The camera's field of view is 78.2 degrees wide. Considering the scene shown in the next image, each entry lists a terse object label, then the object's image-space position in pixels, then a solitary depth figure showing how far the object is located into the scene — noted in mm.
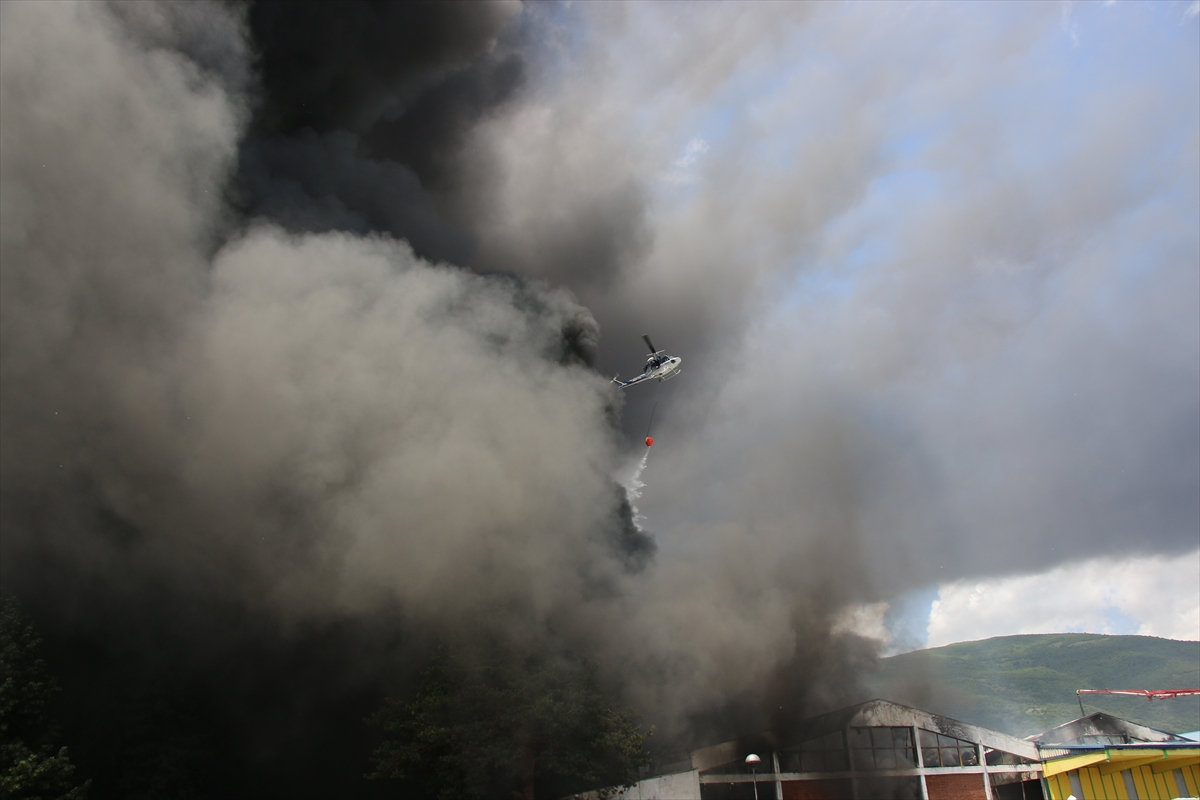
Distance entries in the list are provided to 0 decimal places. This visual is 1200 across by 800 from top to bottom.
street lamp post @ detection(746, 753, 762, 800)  38625
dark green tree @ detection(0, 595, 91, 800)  27078
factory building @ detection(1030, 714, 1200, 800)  35562
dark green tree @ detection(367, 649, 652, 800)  33219
